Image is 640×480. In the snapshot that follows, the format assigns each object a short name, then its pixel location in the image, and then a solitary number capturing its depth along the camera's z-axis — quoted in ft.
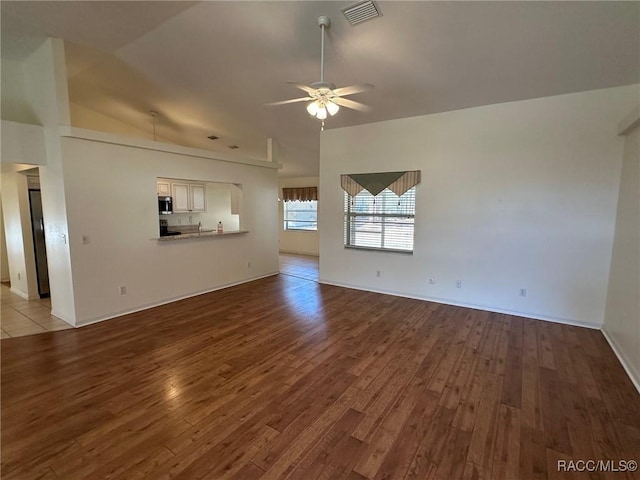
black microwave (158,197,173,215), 21.25
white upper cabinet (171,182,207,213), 22.70
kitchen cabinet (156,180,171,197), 21.68
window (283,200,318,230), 31.12
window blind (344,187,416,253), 16.71
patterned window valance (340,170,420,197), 15.92
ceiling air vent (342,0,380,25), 8.81
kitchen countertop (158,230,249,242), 15.50
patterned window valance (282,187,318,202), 29.71
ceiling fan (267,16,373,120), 8.39
